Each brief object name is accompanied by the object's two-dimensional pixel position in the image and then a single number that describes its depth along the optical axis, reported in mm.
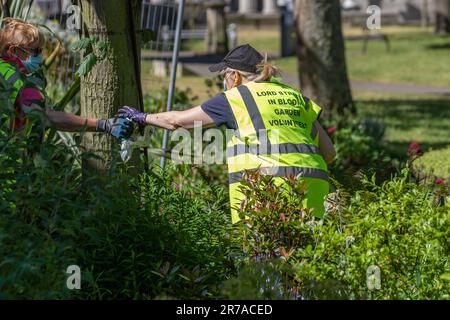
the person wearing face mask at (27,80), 8533
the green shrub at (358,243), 7332
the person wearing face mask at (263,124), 8828
